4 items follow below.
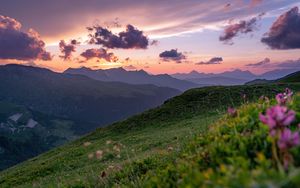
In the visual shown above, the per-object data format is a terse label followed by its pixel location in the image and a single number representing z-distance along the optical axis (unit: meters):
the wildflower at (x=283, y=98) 3.76
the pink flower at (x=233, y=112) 4.03
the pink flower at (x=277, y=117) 2.13
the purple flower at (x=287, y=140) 2.00
